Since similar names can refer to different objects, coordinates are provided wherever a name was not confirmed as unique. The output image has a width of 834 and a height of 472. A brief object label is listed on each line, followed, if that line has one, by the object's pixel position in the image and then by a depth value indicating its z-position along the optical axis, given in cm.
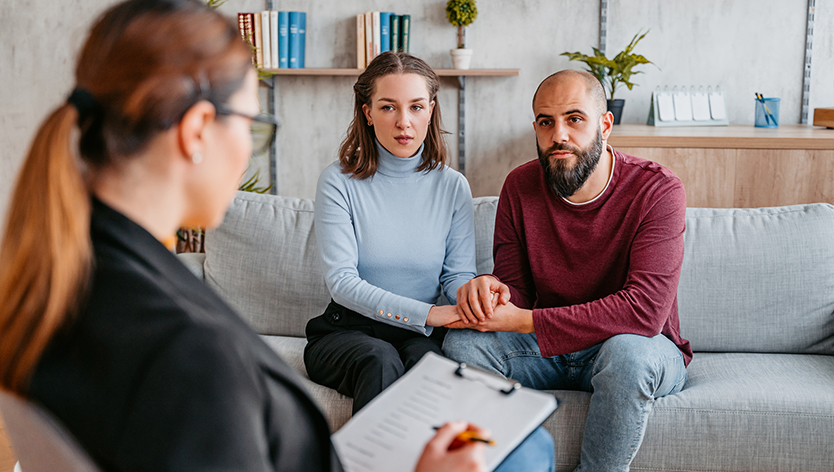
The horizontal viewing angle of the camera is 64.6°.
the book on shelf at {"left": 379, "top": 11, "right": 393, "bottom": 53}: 354
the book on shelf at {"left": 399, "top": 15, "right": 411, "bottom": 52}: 352
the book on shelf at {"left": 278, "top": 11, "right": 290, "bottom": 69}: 356
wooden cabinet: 267
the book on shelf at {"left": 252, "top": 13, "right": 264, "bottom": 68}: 356
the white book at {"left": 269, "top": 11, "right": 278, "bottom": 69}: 355
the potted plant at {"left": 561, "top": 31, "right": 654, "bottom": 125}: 327
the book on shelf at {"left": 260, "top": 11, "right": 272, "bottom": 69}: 354
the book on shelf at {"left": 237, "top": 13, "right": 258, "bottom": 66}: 354
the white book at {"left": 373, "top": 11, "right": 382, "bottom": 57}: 353
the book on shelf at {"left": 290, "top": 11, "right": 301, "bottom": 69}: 358
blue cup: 321
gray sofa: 157
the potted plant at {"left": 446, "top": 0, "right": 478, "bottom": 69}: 354
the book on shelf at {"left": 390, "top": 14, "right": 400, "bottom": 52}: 354
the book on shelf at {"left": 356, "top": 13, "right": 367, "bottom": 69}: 356
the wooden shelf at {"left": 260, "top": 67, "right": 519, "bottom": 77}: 349
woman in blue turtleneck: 171
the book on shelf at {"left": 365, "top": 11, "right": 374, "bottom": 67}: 353
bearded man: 151
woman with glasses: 56
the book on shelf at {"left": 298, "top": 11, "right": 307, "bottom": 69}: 360
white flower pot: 354
